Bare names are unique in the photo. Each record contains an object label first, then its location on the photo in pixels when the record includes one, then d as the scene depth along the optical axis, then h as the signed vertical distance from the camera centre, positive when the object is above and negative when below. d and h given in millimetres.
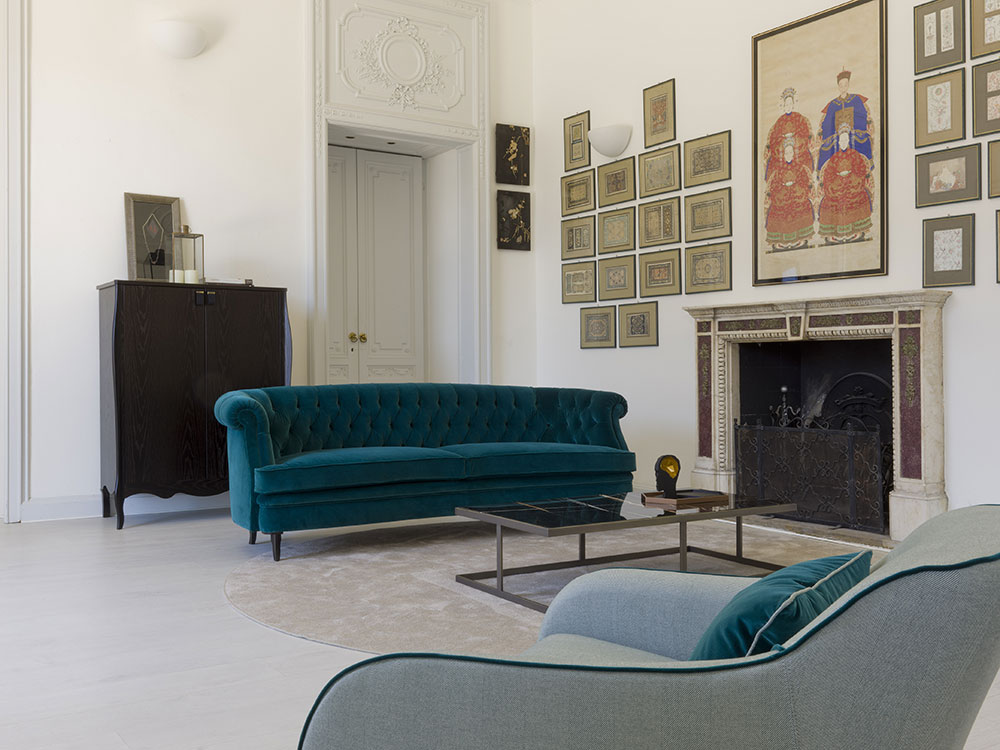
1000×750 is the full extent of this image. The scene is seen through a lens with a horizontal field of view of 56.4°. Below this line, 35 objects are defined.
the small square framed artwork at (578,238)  6969 +1048
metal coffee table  3363 -541
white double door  7293 +876
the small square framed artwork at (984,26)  4492 +1690
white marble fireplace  4680 +87
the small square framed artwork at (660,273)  6258 +700
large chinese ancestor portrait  5043 +1298
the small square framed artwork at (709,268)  5895 +694
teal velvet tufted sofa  4406 -390
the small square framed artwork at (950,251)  4598 +619
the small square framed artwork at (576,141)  6988 +1783
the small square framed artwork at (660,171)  6246 +1395
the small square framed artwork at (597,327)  6789 +357
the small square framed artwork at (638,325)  6430 +357
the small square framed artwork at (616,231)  6613 +1046
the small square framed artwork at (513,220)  7355 +1239
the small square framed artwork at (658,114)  6273 +1784
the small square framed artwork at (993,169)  4484 +990
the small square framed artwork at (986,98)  4492 +1341
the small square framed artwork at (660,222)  6250 +1047
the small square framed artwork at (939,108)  4641 +1348
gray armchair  1036 -381
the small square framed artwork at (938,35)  4641 +1718
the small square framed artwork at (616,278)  6609 +706
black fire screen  4930 -546
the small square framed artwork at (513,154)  7332 +1759
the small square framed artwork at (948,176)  4586 +996
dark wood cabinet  5289 +17
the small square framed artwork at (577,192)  6957 +1392
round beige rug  3109 -852
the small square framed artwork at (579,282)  6961 +709
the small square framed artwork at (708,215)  5883 +1031
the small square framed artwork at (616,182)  6598 +1394
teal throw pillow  1229 -318
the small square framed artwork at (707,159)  5887 +1390
